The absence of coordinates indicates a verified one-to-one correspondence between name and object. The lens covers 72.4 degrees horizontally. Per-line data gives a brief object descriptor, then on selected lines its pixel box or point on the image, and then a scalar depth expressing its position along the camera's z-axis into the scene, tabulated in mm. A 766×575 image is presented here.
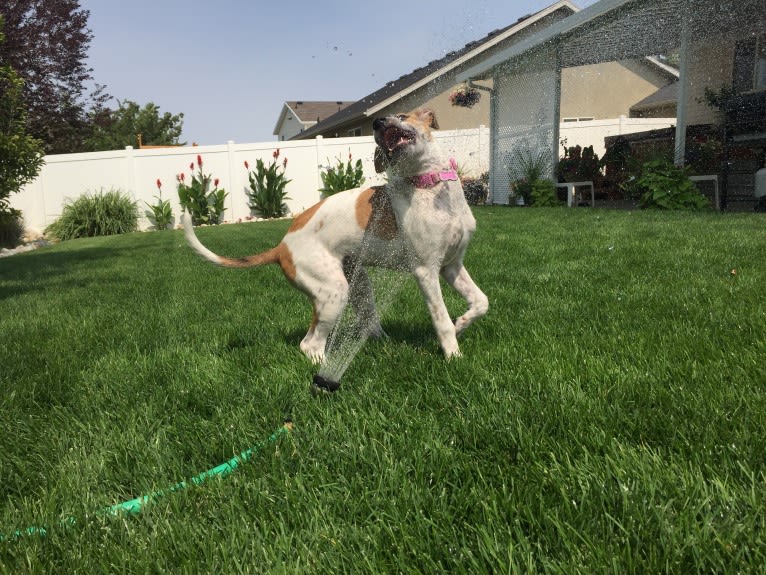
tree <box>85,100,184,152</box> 41906
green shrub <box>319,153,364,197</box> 14547
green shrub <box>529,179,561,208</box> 11539
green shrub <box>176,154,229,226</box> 14242
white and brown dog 2406
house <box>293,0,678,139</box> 17750
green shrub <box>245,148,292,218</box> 14680
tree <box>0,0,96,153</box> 16156
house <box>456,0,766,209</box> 8797
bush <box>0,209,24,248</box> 13418
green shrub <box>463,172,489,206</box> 14228
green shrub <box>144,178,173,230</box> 14383
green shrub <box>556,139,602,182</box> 11492
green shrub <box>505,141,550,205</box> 12133
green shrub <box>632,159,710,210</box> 8625
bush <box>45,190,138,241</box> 13734
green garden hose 1417
